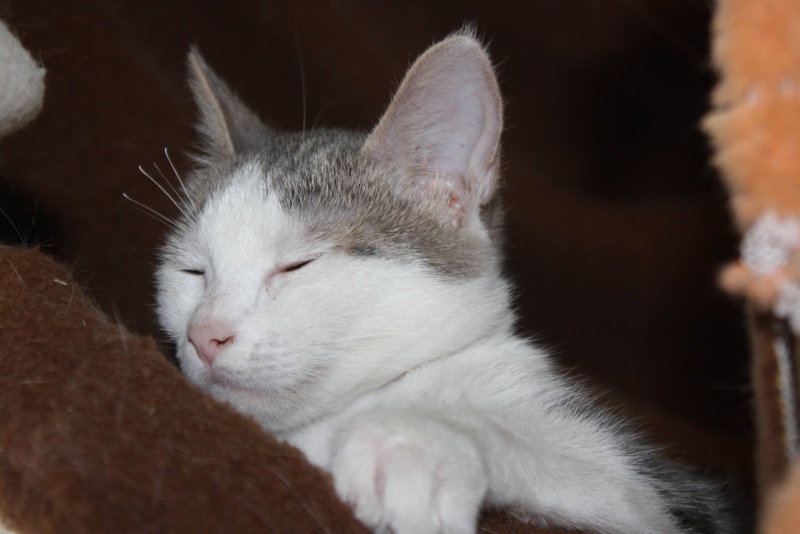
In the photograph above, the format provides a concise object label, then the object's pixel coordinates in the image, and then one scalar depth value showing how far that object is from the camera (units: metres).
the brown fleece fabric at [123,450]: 0.69
